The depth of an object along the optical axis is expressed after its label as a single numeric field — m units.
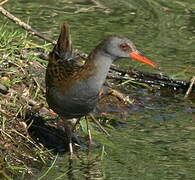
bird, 15.09
